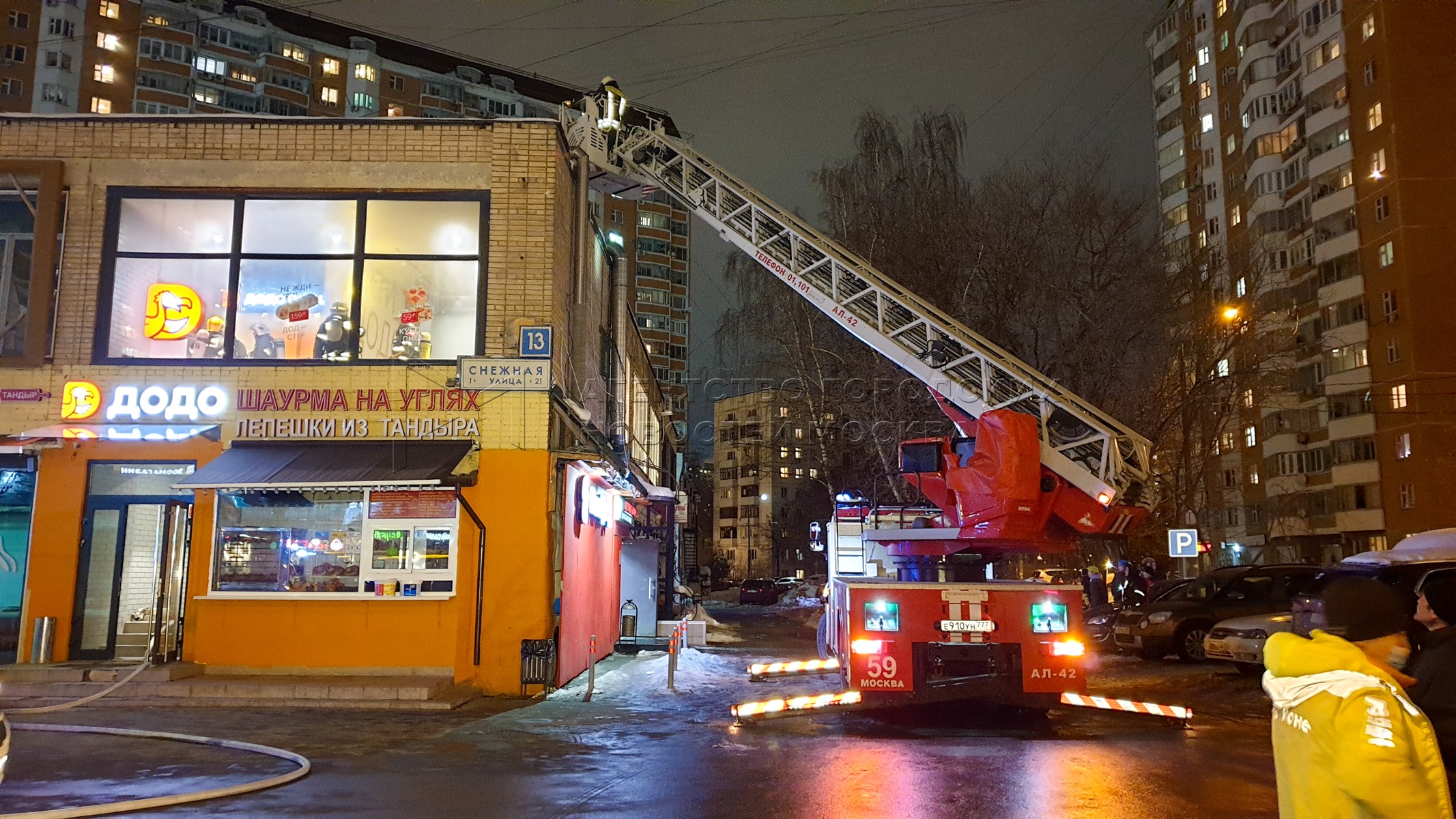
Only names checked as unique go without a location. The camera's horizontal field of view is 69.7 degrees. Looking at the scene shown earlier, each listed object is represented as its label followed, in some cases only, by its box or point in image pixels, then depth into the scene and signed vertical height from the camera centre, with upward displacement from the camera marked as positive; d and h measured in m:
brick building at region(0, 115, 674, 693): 14.12 +2.45
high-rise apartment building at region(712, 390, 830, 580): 83.75 +4.70
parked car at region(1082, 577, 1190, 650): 20.30 -1.27
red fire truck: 11.07 +0.46
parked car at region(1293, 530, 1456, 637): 9.80 +0.02
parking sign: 22.89 +0.52
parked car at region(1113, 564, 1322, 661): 17.23 -0.68
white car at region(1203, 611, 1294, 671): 15.20 -1.02
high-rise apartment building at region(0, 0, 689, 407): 72.12 +37.66
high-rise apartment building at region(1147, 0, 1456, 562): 44.34 +13.27
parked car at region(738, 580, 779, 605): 54.81 -1.39
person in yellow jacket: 2.82 -0.47
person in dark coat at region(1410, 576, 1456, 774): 4.31 -0.48
